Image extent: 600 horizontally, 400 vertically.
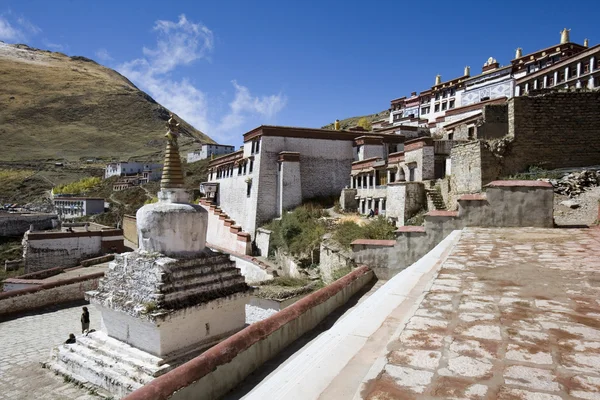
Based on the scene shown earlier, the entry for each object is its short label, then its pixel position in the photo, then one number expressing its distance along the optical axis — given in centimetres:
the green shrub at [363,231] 1463
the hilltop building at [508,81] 2895
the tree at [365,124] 5023
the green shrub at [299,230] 1883
